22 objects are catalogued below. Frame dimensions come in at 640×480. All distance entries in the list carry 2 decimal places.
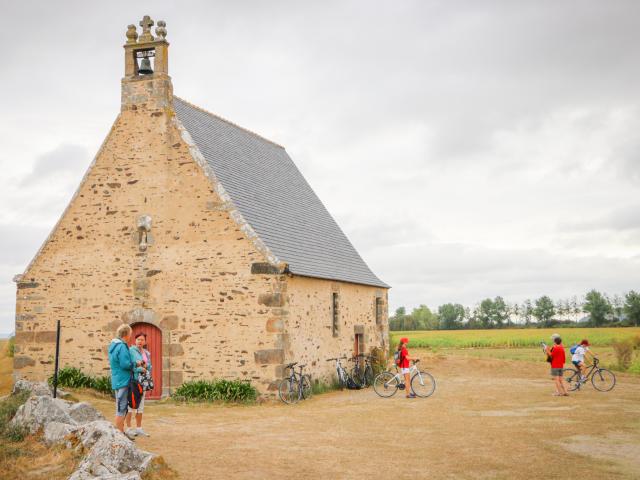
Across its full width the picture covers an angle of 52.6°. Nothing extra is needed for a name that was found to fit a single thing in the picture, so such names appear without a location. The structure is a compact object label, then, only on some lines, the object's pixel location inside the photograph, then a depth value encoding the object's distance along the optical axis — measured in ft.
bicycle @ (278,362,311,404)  54.70
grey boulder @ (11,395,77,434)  30.86
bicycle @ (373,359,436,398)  58.49
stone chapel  56.49
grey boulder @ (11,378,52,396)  38.71
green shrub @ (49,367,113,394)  58.65
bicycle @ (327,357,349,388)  67.67
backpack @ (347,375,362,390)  68.33
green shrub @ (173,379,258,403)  54.60
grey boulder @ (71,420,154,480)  23.70
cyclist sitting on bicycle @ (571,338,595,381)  60.13
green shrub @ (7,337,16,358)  94.24
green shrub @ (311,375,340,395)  62.34
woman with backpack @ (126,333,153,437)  33.36
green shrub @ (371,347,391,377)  76.13
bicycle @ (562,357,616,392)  60.85
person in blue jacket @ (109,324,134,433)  32.42
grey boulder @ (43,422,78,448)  28.45
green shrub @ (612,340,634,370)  85.25
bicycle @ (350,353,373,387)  71.56
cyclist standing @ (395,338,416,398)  56.80
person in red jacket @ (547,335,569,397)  56.24
